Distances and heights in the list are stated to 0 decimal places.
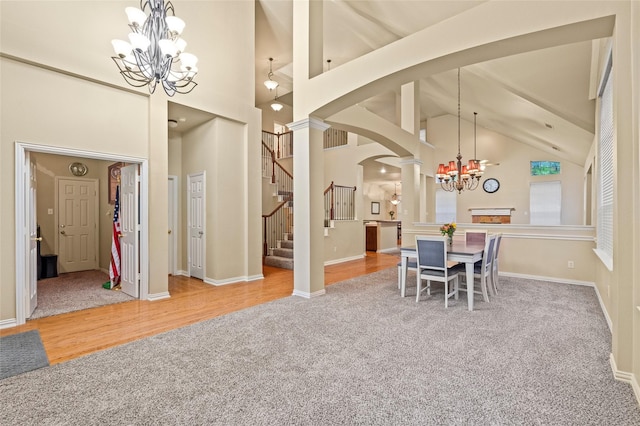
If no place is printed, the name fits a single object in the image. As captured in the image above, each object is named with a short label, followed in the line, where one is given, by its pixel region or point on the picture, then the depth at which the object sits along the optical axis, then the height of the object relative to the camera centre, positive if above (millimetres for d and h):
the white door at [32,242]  3547 -358
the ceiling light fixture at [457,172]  6535 +883
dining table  3820 -614
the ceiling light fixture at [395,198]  15874 +699
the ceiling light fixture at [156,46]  2828 +1646
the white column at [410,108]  7586 +2633
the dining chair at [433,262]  3908 -684
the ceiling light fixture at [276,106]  8102 +2857
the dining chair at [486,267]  4105 -813
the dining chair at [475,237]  5281 -469
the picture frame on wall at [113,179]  5902 +704
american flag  4898 -644
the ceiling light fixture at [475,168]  6750 +961
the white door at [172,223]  6098 -215
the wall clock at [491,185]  10039 +861
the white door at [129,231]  4391 -282
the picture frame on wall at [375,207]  15089 +218
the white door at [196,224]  5520 -222
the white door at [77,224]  6391 -254
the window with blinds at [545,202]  9055 +249
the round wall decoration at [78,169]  6541 +972
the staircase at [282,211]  7461 +23
